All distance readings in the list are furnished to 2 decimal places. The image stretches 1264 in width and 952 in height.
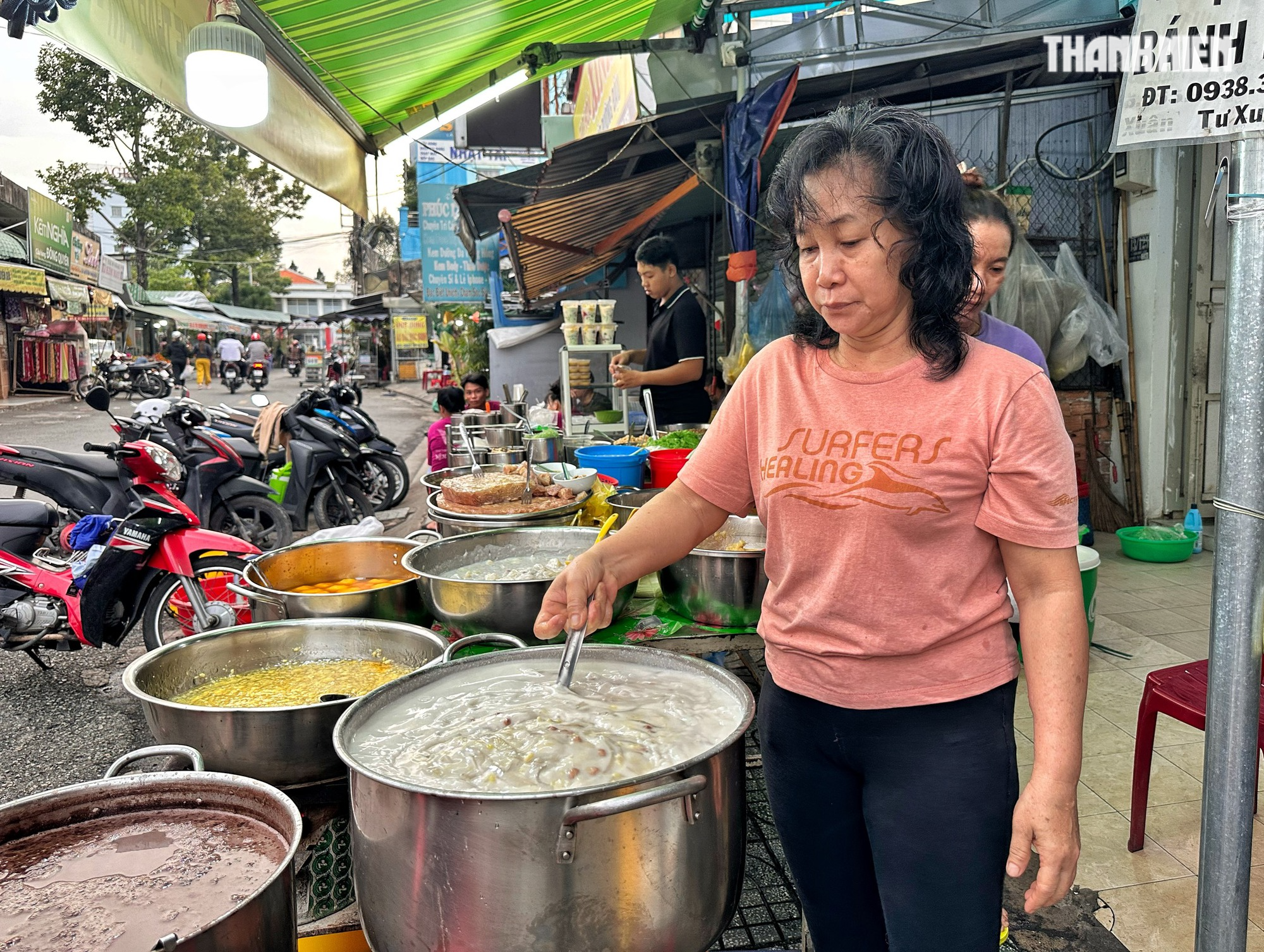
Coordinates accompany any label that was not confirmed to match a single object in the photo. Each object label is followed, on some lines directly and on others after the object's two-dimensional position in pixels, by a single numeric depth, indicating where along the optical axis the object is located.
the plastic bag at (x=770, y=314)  5.32
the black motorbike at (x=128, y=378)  21.44
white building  83.50
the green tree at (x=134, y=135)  23.62
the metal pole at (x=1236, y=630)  1.50
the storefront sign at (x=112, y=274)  26.03
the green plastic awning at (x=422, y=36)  4.06
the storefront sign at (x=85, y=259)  23.00
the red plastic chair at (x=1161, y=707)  2.59
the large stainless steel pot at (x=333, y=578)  2.22
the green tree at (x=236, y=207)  36.84
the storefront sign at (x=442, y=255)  12.53
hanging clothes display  23.22
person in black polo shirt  4.72
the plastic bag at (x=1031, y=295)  6.20
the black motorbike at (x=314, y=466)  7.56
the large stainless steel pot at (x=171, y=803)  1.09
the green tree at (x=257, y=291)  50.78
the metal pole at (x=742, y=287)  5.35
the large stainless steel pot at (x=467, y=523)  2.87
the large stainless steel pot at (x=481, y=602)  2.05
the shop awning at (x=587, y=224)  6.80
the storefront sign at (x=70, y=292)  21.12
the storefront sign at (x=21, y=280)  18.62
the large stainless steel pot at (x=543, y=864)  1.11
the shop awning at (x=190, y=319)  32.22
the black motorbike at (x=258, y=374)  29.02
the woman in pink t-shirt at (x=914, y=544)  1.31
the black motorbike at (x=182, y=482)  5.65
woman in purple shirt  2.38
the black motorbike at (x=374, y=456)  8.52
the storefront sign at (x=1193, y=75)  1.48
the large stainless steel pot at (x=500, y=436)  5.68
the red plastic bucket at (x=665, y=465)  3.46
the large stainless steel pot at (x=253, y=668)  1.53
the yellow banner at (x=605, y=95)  7.68
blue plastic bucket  3.49
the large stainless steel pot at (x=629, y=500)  2.94
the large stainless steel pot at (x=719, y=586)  2.18
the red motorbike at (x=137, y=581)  4.26
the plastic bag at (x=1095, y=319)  6.39
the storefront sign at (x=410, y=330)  31.31
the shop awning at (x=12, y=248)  18.86
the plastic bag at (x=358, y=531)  3.54
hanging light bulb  3.15
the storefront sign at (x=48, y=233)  19.66
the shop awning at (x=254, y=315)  40.15
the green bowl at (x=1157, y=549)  6.14
